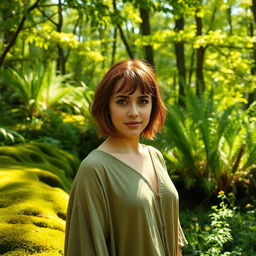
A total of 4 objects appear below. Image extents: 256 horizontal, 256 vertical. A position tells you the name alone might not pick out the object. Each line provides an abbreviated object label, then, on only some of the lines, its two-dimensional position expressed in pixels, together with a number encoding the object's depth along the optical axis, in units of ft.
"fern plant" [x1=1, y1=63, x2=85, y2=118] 23.52
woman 4.25
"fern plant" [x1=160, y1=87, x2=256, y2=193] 16.02
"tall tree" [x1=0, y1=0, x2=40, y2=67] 14.00
